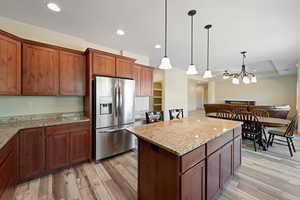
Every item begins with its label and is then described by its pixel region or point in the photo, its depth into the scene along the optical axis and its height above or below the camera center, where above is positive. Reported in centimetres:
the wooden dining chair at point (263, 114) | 378 -46
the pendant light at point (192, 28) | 218 +142
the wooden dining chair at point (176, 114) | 339 -40
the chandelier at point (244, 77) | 409 +73
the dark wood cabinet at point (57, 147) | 227 -88
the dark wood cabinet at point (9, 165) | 146 -86
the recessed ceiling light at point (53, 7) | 203 +144
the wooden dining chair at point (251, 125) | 334 -68
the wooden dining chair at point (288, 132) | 301 -79
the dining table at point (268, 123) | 290 -54
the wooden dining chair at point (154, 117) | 300 -43
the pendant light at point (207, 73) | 264 +53
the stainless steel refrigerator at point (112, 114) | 271 -36
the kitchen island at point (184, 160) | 124 -68
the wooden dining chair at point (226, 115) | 376 -49
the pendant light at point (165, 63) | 213 +57
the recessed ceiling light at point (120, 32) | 282 +144
